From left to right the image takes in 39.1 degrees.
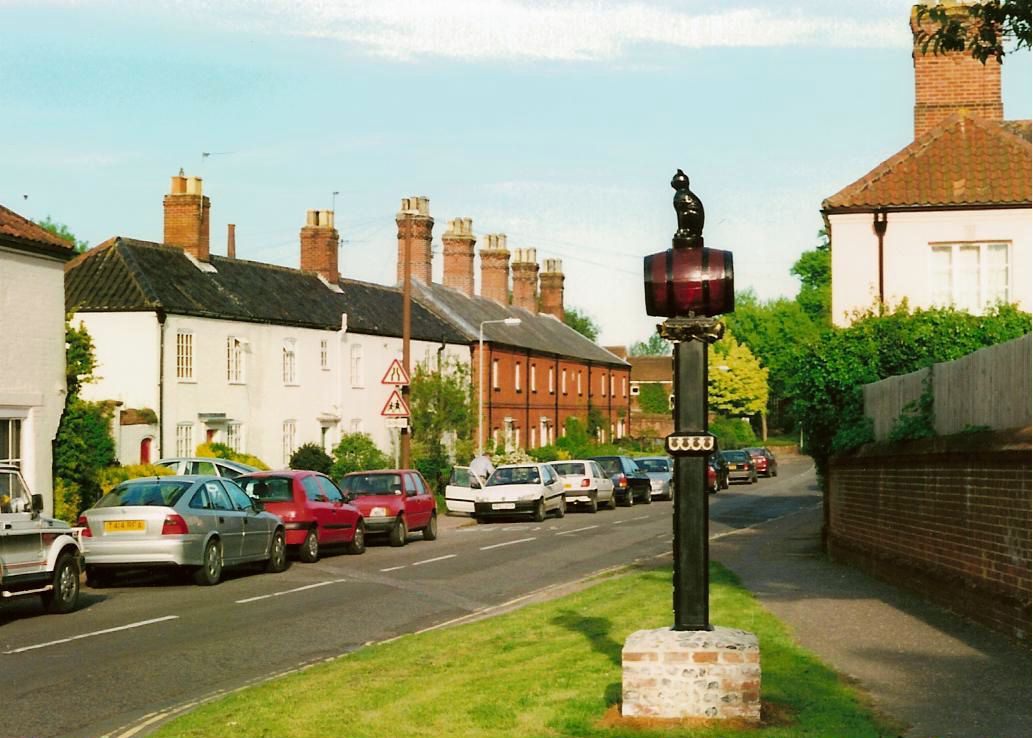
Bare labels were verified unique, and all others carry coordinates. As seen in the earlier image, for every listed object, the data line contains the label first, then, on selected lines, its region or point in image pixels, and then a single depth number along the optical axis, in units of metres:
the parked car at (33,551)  16.81
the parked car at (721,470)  57.56
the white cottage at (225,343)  42.53
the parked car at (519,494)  39.69
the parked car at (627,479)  49.44
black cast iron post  9.36
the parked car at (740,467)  67.69
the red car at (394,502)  30.16
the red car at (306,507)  25.72
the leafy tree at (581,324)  147.12
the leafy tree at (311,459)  44.25
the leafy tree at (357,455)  48.75
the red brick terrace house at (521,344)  66.75
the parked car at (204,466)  32.66
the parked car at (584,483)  45.12
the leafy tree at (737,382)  116.12
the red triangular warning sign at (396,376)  36.72
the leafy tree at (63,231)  87.50
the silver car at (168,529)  20.92
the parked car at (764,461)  73.26
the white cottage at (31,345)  26.00
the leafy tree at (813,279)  102.62
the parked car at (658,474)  54.78
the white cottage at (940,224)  28.91
